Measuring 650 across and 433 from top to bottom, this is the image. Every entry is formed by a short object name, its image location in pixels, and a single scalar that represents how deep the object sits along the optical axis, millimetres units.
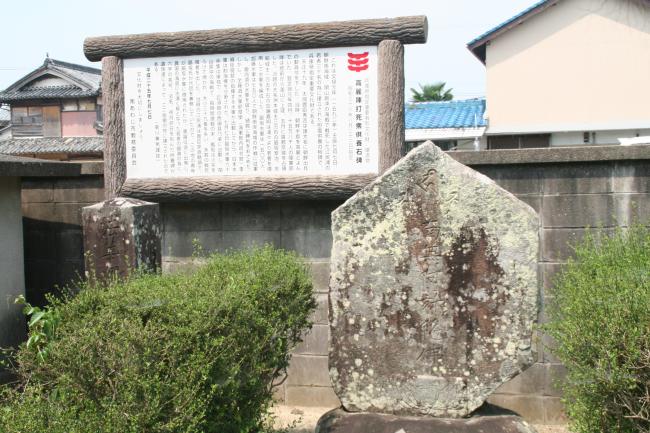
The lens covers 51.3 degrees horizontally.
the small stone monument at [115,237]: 4629
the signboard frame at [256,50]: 5914
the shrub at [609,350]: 3146
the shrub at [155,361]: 2676
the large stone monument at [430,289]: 3979
